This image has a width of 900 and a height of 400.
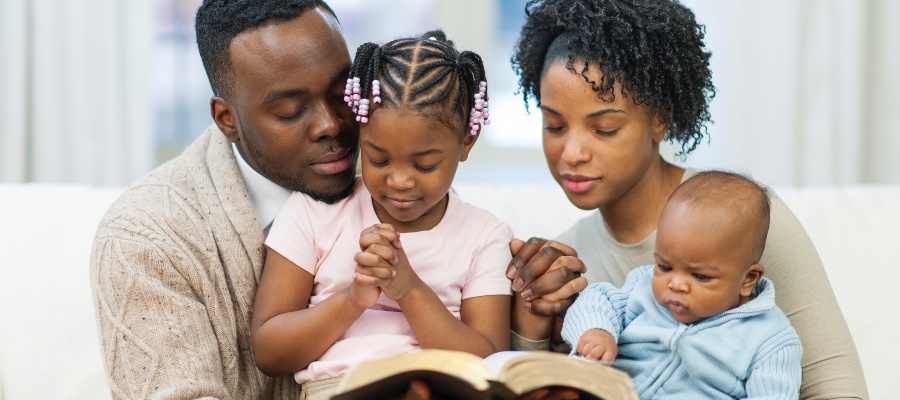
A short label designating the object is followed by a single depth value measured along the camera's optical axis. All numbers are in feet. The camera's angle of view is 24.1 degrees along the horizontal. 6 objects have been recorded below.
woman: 7.73
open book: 6.61
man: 7.43
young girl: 7.38
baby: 7.33
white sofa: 8.45
